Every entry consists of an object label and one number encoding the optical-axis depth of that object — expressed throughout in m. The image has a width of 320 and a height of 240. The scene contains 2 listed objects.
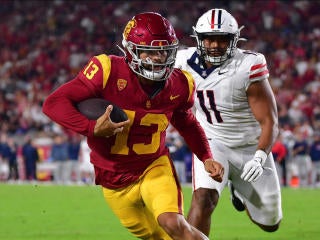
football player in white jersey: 11.41
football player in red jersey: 8.76
